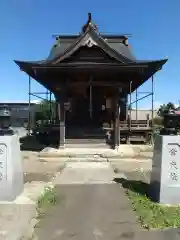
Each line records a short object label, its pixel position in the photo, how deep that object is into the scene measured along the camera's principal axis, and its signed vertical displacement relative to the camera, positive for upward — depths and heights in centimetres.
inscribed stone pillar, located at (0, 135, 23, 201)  325 -92
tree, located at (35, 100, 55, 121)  2321 +106
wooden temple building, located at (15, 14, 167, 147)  775 +201
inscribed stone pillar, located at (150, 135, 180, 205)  325 -94
